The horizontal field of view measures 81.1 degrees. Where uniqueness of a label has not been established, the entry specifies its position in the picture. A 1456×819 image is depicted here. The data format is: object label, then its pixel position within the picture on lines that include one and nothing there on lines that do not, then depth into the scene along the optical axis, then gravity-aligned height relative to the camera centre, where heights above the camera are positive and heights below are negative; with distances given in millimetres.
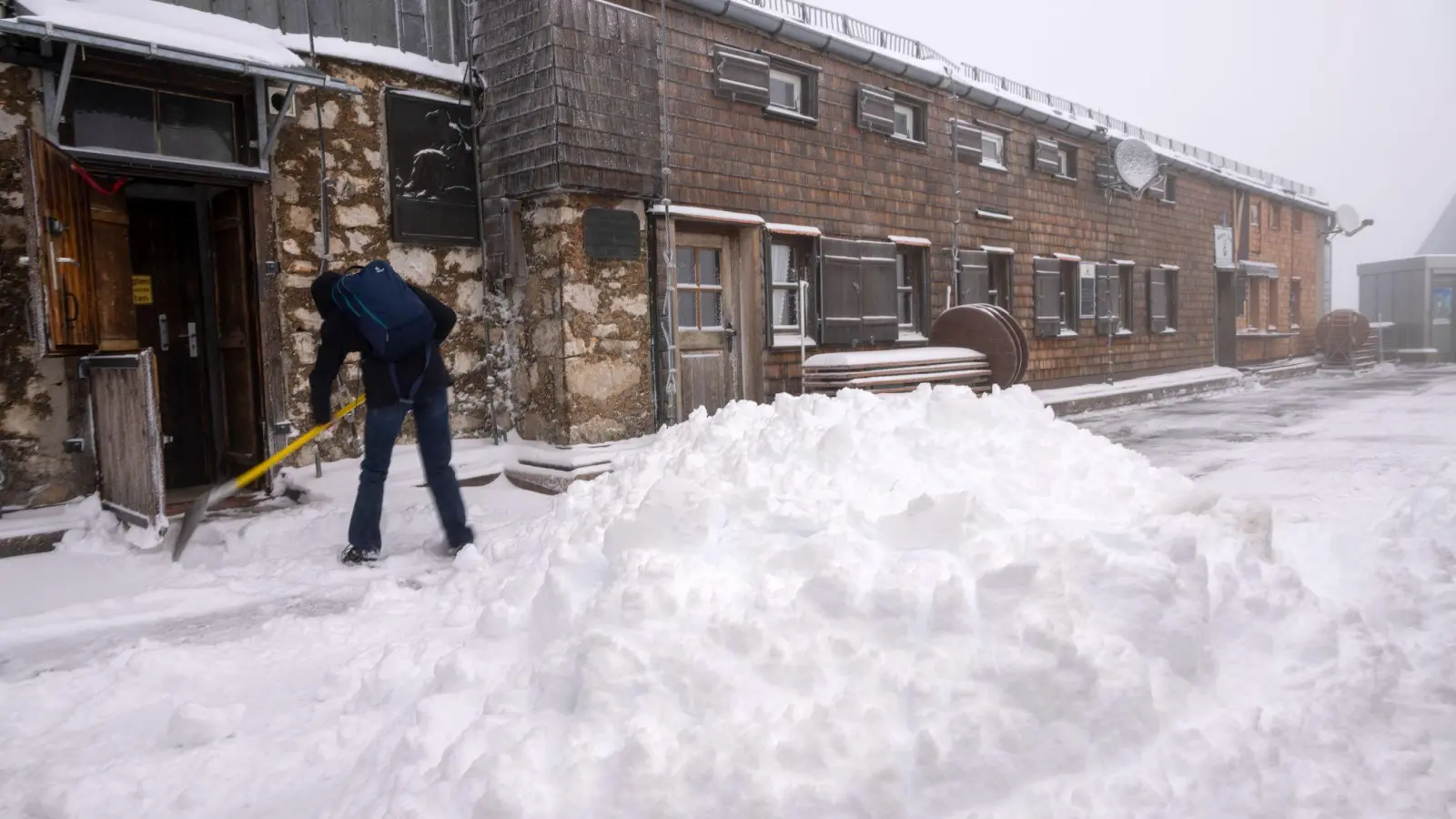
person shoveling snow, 4410 -49
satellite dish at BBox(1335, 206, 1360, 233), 23516 +3061
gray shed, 22688 +693
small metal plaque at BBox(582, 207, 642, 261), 7074 +1024
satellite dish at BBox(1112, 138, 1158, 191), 14445 +2980
